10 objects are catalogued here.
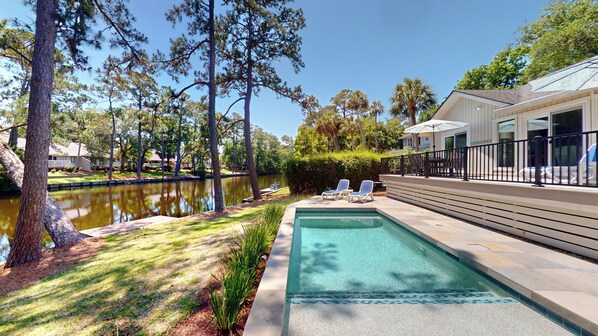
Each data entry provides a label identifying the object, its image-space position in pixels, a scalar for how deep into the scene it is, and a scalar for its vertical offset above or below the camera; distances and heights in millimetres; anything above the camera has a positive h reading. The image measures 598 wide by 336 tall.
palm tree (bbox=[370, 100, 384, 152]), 27703 +7222
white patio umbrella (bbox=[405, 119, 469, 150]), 8742 +1553
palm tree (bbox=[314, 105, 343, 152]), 25952 +4762
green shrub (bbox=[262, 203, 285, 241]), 5152 -1392
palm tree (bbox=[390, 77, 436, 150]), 20641 +6311
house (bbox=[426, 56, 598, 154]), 4461 +1701
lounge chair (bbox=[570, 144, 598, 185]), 4007 -39
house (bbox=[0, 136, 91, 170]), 37950 +1744
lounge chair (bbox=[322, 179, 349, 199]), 10409 -1195
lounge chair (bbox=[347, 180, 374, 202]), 9484 -1192
